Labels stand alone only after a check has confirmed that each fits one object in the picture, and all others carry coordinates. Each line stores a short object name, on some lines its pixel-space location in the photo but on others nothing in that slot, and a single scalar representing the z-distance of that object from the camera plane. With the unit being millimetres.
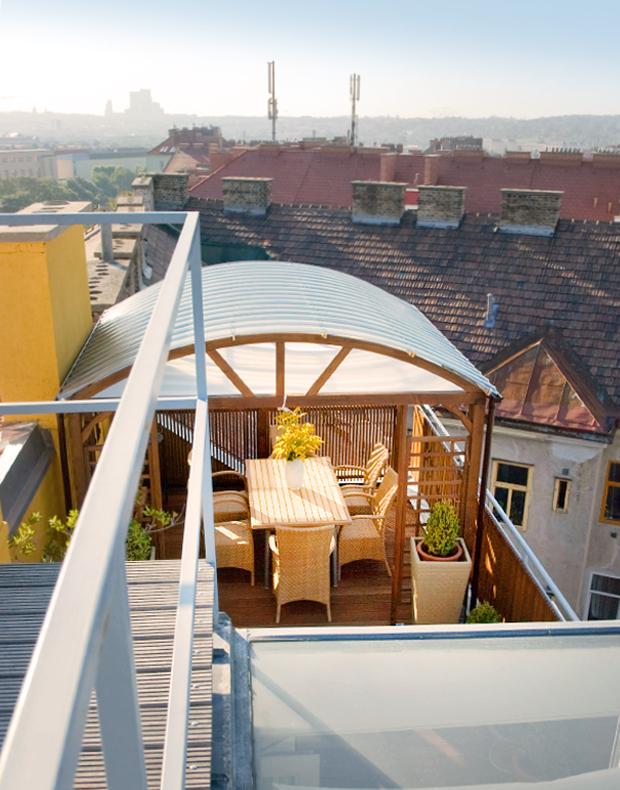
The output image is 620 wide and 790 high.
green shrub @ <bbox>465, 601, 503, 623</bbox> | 5875
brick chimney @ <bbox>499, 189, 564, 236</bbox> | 15180
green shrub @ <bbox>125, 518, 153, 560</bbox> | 5410
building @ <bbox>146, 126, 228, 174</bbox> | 51156
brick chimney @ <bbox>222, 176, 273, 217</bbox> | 17594
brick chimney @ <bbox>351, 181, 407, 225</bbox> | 16594
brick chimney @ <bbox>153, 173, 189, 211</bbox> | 18516
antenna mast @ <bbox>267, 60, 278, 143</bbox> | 51772
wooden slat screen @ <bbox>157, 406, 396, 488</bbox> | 8195
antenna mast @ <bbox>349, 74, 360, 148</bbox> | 57781
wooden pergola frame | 5789
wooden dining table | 6090
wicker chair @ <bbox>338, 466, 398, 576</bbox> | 6848
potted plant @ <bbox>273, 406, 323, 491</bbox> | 6449
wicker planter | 6285
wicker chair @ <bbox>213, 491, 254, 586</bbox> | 6602
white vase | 6461
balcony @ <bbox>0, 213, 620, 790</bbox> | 572
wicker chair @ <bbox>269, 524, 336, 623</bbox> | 5973
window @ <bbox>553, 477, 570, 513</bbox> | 13047
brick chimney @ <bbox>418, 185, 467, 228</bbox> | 15867
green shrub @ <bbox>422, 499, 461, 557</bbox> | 6363
